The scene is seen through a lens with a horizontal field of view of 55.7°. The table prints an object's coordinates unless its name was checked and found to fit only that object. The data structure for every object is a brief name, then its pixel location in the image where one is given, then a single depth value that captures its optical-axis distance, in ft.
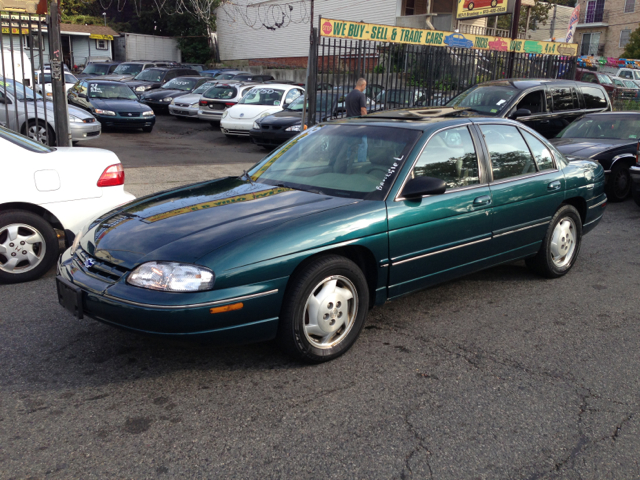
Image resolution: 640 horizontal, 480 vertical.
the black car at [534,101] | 35.83
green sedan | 11.25
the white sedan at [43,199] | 17.28
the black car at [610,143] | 31.17
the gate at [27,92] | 27.40
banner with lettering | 40.55
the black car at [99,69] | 92.99
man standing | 37.58
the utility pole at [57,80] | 26.99
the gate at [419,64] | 41.60
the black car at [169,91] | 69.51
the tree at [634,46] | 143.13
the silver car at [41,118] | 33.52
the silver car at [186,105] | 63.72
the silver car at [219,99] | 59.16
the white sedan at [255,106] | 50.98
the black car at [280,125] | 44.91
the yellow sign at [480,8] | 65.92
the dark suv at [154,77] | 75.72
